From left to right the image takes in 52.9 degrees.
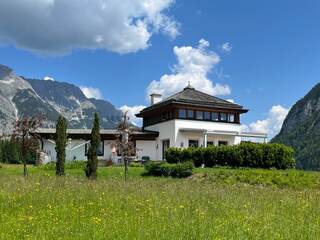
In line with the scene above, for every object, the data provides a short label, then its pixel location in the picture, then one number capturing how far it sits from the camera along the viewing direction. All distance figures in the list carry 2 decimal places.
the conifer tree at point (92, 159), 17.28
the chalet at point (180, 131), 30.57
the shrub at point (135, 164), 24.48
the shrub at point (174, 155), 24.33
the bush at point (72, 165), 22.13
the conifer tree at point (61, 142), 18.62
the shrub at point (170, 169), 18.32
